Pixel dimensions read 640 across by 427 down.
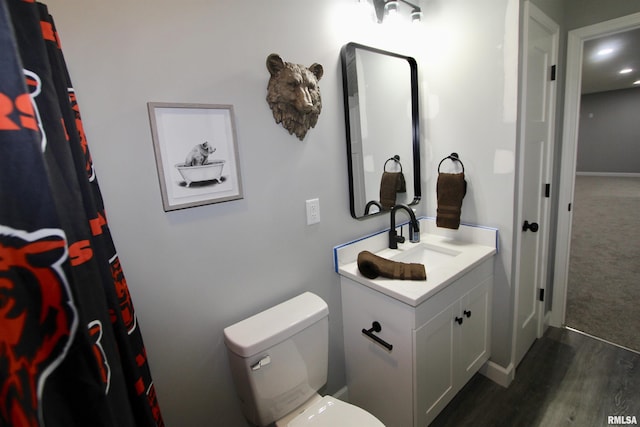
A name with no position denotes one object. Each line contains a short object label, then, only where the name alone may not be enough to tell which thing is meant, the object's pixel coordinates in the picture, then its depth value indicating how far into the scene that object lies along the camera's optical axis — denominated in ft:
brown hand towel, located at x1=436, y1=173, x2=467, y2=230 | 5.82
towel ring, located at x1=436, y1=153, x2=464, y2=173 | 5.95
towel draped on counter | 4.51
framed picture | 3.35
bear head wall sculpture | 4.03
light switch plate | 4.70
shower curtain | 1.60
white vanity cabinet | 4.27
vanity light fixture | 4.92
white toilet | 3.67
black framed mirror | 5.07
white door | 5.34
